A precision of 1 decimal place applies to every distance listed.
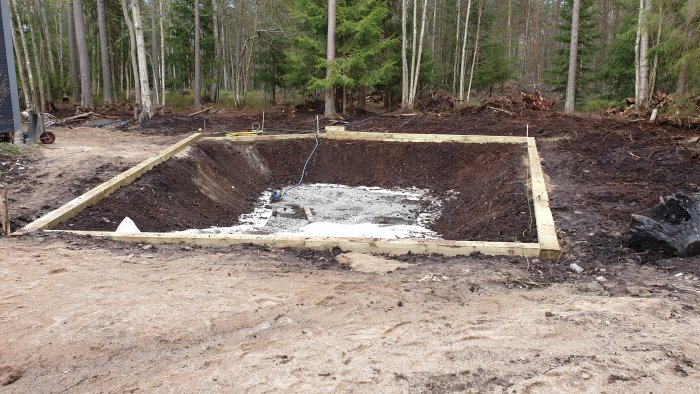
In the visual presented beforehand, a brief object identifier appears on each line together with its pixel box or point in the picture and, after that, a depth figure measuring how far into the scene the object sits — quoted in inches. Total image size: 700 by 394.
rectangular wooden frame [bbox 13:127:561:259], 210.4
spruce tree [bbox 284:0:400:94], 693.3
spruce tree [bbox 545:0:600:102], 890.1
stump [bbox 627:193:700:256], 190.5
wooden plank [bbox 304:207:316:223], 354.9
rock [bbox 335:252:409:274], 193.3
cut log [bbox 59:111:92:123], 642.3
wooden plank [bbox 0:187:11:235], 216.5
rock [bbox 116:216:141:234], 243.7
